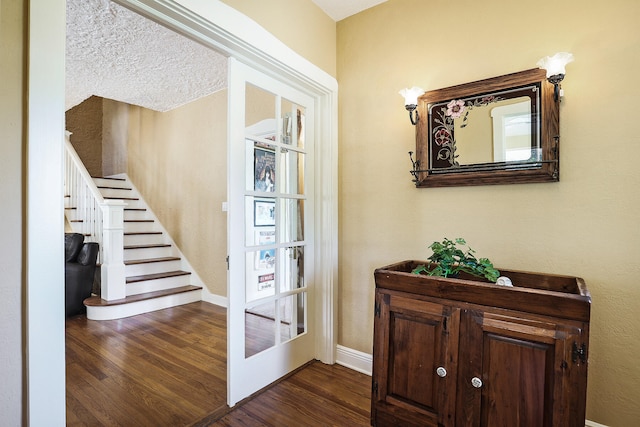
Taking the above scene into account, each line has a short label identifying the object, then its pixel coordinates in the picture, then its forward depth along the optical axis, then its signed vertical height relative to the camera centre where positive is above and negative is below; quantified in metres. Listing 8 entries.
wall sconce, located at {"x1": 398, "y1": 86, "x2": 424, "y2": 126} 1.91 +0.73
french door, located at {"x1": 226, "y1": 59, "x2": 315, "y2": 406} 1.82 -0.12
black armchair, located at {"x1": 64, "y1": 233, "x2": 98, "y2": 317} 3.38 -0.66
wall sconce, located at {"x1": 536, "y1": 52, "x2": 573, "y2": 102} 1.45 +0.72
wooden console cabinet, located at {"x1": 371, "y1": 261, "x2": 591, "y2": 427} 1.17 -0.60
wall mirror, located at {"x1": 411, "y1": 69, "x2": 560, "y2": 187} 1.61 +0.46
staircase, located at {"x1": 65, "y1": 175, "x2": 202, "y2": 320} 3.42 -0.76
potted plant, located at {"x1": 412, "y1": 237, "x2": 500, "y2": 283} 1.53 -0.26
